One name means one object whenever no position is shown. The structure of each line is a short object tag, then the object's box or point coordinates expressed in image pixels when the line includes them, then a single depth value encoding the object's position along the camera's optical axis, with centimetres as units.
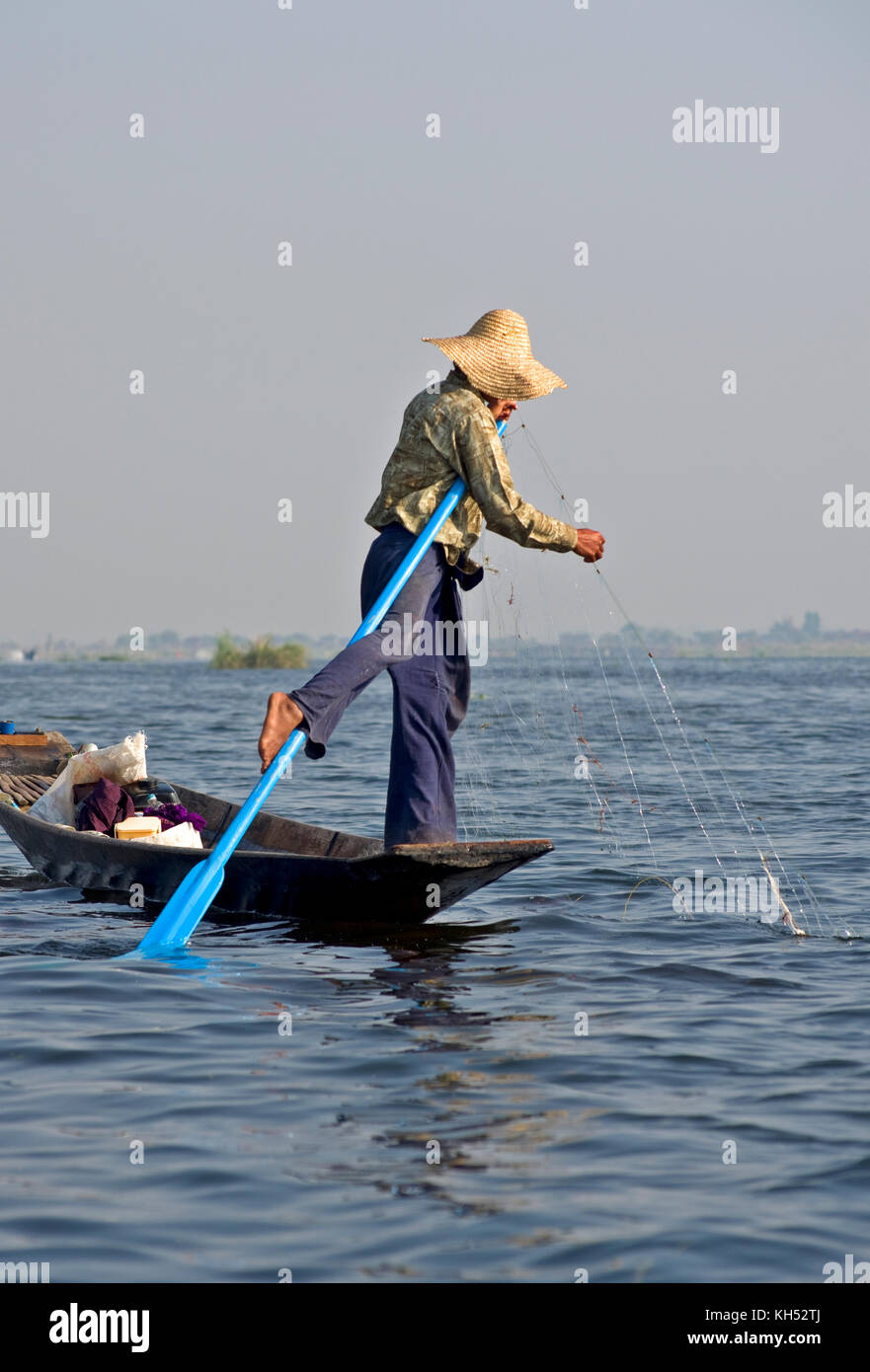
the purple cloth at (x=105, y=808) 1717
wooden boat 1275
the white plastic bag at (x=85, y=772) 1781
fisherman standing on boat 1283
